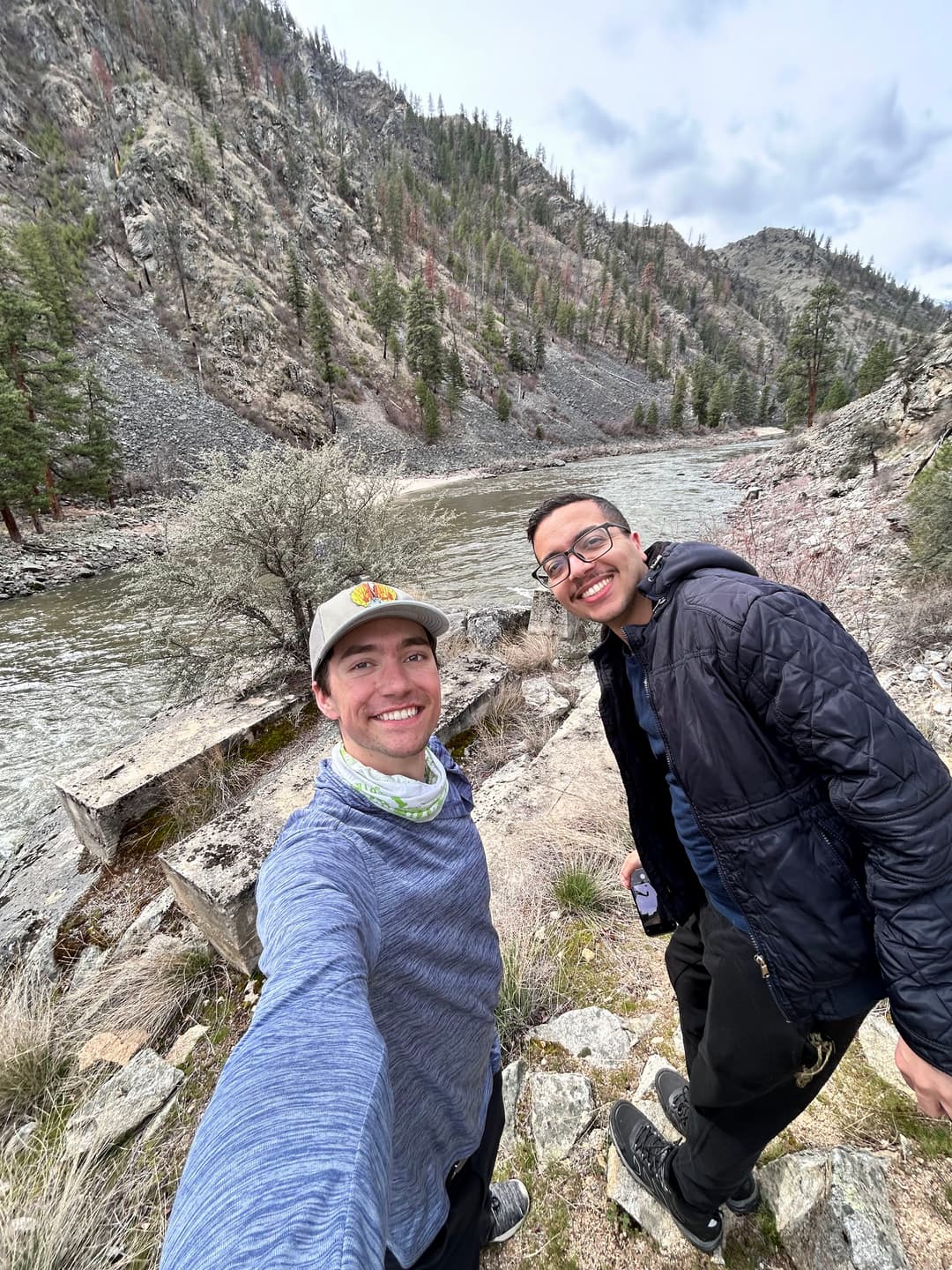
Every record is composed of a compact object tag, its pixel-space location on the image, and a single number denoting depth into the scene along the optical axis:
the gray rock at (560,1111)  1.76
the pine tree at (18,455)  16.17
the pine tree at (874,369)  37.97
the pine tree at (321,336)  40.53
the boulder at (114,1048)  2.44
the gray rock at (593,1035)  2.03
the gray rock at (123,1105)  1.98
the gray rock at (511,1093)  1.81
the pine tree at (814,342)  31.55
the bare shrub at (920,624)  5.09
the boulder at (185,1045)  2.40
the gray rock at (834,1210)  1.27
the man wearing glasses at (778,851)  1.02
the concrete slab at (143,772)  3.97
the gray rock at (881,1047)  1.72
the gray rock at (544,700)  5.36
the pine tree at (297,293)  41.62
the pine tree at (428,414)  44.34
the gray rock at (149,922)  3.21
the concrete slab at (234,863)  2.67
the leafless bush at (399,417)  45.06
